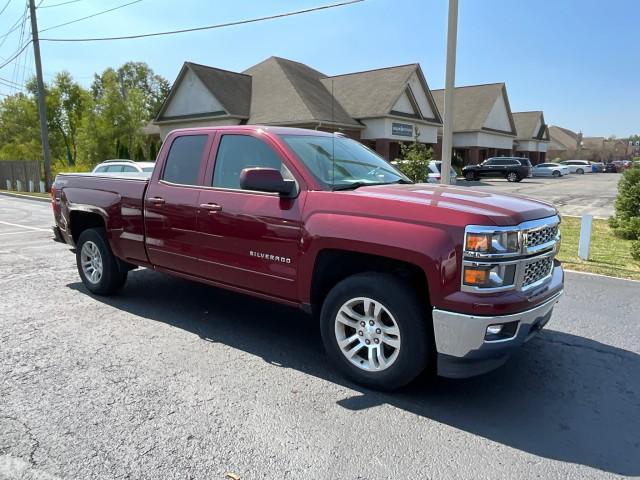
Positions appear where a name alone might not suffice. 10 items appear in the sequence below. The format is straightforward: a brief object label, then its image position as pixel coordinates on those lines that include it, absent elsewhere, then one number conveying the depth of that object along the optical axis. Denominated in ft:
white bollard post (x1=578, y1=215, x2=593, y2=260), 26.02
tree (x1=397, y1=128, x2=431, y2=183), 48.96
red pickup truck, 10.48
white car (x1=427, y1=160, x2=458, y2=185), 68.83
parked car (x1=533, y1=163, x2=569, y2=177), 157.69
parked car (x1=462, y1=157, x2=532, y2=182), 120.78
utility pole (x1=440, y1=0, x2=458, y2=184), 29.58
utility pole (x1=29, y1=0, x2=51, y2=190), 75.77
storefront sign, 101.24
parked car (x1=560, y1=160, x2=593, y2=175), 193.98
